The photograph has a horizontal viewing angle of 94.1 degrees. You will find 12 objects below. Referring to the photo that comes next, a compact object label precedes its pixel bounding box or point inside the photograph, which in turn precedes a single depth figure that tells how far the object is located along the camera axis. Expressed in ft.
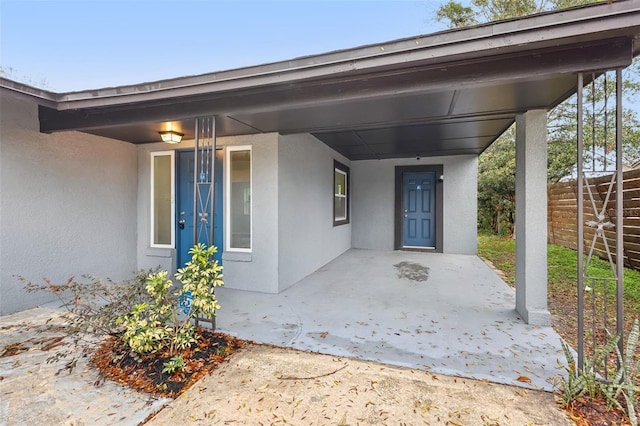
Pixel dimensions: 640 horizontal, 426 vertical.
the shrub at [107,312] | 7.95
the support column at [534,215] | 10.52
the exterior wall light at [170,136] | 13.42
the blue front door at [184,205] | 16.16
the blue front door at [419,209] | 26.48
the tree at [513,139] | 28.25
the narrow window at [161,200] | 16.55
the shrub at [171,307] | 7.69
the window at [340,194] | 23.35
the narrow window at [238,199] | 14.96
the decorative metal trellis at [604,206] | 6.38
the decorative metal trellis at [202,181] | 10.05
